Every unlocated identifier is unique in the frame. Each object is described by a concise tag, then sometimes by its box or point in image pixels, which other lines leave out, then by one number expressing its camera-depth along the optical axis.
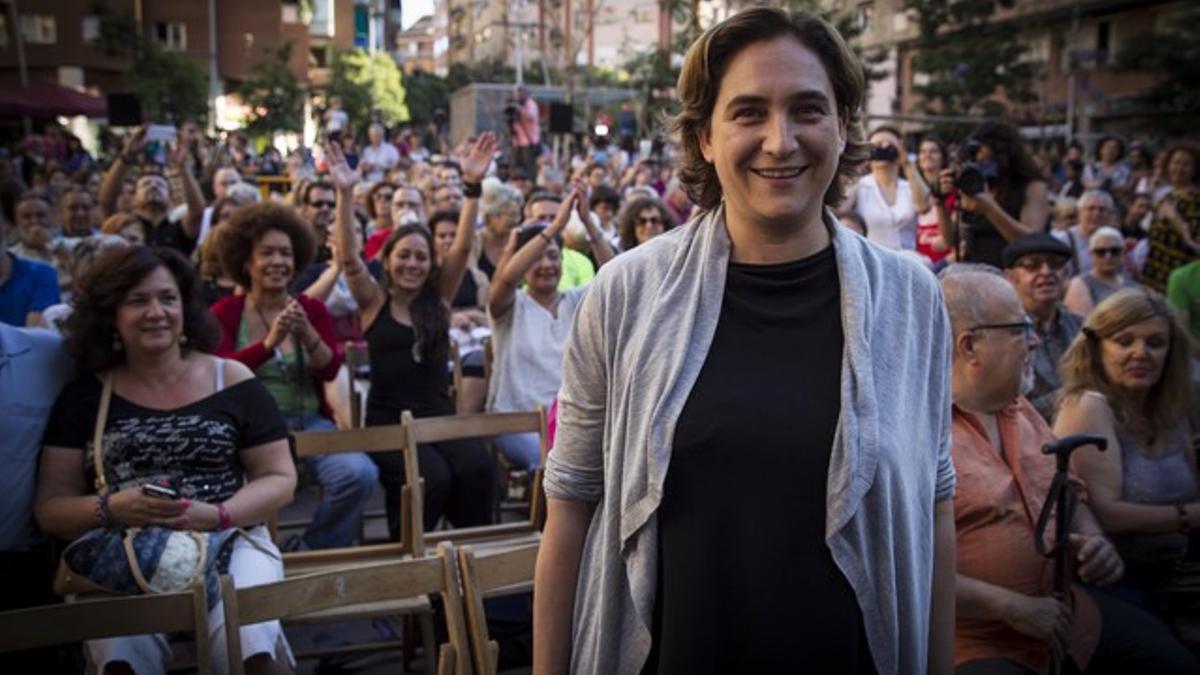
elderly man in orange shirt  2.82
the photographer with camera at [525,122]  18.56
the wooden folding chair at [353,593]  2.96
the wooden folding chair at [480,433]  4.77
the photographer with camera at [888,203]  7.51
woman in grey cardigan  1.73
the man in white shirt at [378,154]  17.34
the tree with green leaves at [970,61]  30.23
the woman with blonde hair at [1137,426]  3.56
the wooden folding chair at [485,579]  3.01
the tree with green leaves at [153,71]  35.16
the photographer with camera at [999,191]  6.07
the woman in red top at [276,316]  5.39
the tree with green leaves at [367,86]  43.16
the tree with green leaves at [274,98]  36.12
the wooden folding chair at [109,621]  2.80
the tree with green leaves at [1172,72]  25.58
